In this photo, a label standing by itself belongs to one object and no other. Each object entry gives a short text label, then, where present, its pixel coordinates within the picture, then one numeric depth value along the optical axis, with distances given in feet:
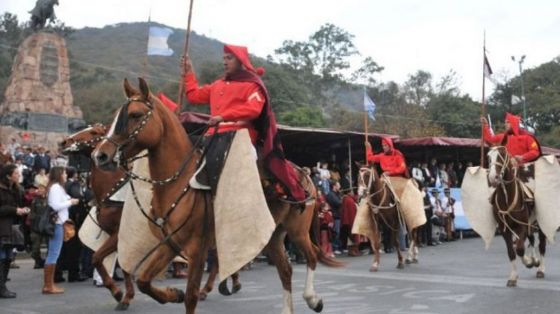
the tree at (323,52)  224.53
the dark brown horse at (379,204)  47.75
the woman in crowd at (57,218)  33.55
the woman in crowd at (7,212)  31.40
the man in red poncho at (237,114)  21.52
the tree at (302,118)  163.32
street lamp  178.41
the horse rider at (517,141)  38.96
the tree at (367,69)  223.51
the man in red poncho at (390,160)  49.29
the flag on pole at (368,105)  64.72
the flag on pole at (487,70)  51.97
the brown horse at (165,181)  19.77
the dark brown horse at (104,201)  29.71
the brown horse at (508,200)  36.40
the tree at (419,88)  211.61
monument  85.71
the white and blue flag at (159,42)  30.83
